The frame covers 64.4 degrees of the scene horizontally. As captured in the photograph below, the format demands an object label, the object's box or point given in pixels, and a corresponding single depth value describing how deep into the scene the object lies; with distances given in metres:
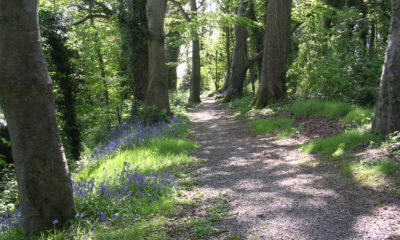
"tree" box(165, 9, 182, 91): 24.72
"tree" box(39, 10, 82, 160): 9.72
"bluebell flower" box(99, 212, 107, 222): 3.82
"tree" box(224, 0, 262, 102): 21.56
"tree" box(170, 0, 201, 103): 25.23
